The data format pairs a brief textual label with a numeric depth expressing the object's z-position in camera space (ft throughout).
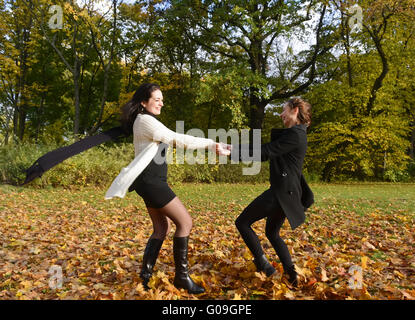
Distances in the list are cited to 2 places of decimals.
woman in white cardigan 9.73
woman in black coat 10.03
